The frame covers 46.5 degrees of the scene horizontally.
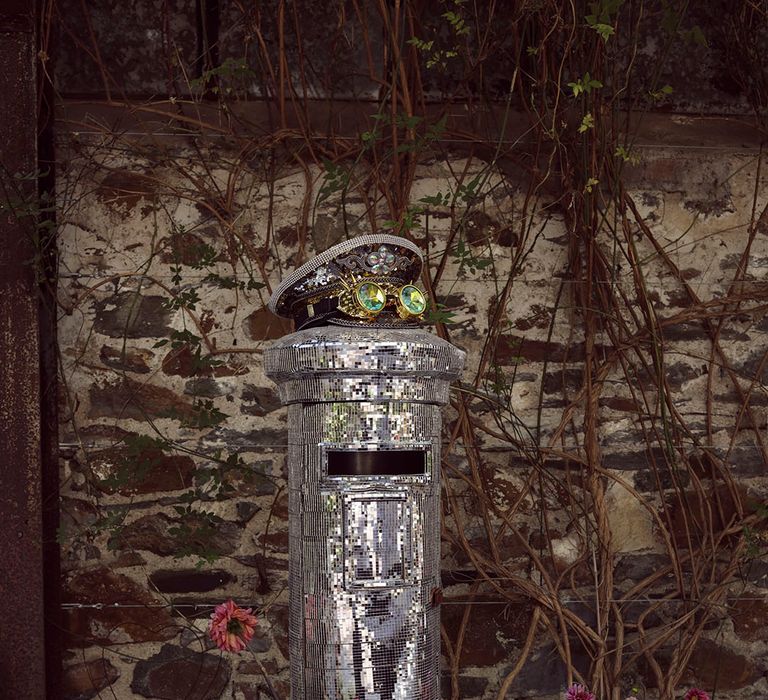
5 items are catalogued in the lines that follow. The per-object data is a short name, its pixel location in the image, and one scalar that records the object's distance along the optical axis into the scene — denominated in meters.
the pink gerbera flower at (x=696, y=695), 2.53
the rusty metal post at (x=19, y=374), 2.79
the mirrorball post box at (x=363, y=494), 1.99
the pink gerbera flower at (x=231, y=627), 2.42
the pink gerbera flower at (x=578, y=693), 2.47
